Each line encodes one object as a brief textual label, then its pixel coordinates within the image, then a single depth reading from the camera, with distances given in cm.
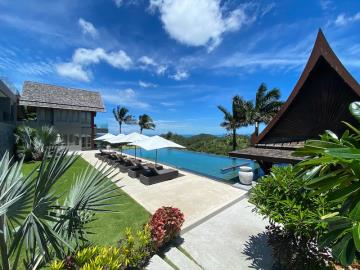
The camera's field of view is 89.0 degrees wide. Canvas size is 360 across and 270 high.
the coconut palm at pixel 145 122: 4519
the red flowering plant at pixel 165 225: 460
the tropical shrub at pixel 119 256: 304
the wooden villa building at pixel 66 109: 2441
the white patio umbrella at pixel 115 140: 1655
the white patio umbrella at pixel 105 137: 2010
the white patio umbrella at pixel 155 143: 1094
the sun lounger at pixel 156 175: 1065
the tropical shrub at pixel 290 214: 292
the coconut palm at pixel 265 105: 2447
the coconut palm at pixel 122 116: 4400
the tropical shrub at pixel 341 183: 112
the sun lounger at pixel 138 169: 1202
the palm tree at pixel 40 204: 213
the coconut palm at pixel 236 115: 2655
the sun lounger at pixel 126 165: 1366
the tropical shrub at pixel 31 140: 1759
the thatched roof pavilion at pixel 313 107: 580
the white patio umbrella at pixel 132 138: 1484
